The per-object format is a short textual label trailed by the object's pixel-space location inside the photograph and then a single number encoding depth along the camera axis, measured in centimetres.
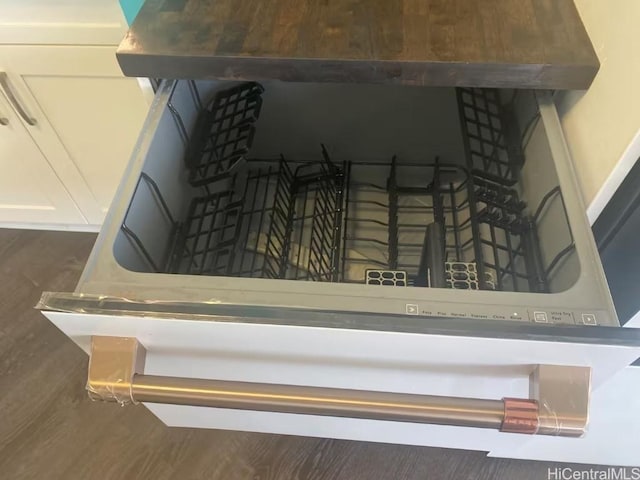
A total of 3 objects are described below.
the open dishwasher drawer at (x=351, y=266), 54
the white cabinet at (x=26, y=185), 121
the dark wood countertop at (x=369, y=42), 71
